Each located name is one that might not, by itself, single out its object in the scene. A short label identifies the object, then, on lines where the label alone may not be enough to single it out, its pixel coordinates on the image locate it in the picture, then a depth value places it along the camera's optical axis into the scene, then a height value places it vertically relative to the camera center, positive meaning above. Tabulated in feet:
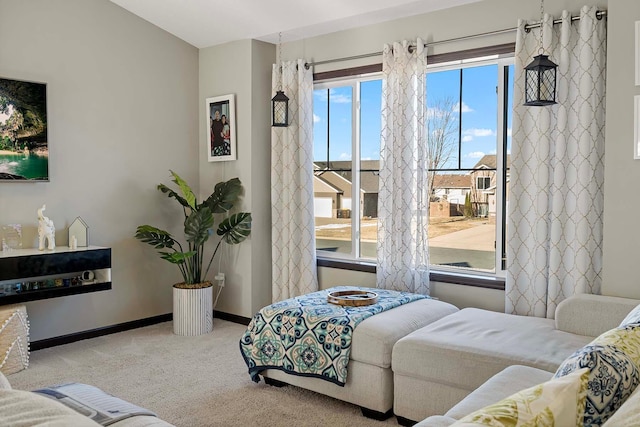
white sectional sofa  8.82 -2.51
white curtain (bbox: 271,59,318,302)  15.99 -0.01
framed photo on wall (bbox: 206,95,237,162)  16.74 +1.82
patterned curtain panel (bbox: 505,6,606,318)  11.35 +0.29
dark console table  12.68 -1.93
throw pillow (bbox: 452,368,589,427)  3.86 -1.52
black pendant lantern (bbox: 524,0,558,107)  10.98 +2.15
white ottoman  10.03 -3.15
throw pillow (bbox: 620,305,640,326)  5.89 -1.43
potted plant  15.57 -1.36
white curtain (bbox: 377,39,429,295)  13.80 +0.38
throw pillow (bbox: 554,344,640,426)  4.43 -1.51
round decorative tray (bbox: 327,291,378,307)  11.62 -2.25
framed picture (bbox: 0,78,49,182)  13.46 +1.38
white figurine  13.71 -0.98
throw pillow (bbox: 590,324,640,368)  4.99 -1.35
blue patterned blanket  10.44 -2.80
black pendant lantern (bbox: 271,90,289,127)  15.46 +2.16
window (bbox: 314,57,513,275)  13.69 +0.71
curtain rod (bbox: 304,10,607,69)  11.27 +3.51
